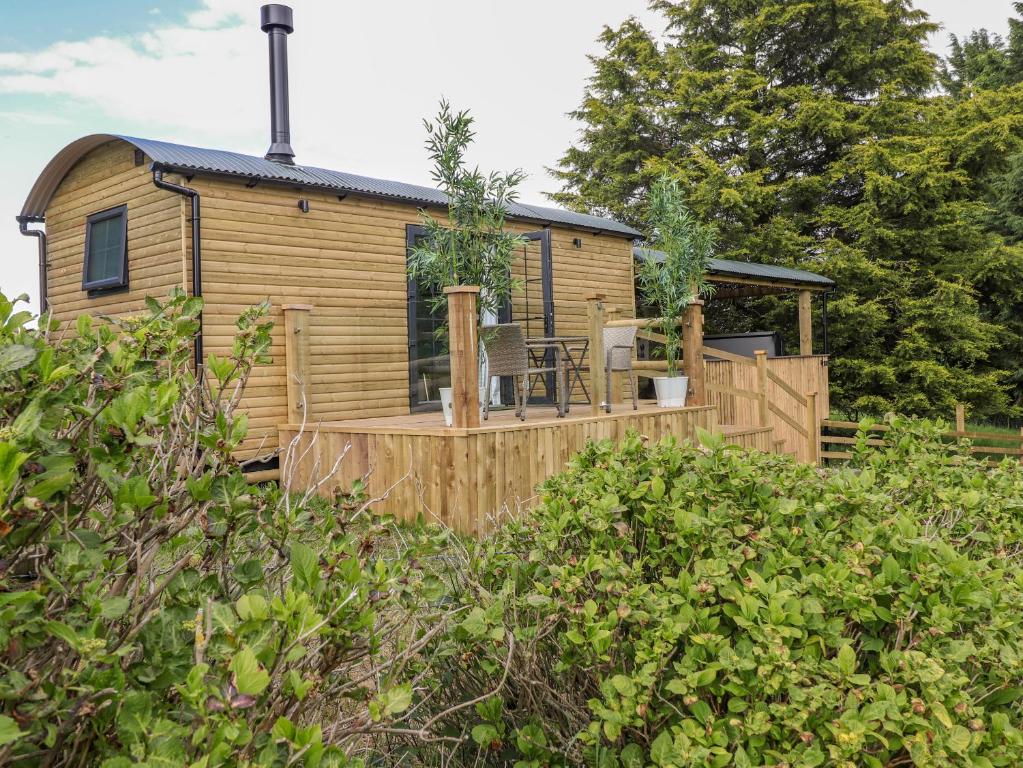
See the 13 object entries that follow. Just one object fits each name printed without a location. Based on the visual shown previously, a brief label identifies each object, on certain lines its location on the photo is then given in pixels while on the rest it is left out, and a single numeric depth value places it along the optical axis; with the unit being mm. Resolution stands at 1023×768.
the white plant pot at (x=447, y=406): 6667
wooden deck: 6094
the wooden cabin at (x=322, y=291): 6613
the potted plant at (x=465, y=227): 6754
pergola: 13961
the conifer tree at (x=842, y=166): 18109
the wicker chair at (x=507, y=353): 6898
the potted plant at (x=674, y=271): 8586
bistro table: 7355
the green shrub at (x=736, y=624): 1409
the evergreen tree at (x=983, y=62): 22031
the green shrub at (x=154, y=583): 913
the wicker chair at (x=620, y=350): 8414
